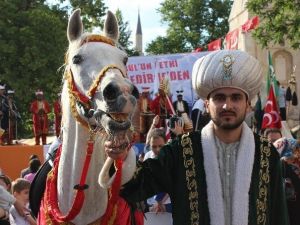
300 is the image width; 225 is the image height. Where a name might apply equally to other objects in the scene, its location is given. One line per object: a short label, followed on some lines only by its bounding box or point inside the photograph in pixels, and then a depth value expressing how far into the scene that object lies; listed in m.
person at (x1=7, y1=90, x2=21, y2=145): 21.59
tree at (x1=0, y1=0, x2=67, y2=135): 33.84
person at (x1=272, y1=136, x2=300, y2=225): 6.01
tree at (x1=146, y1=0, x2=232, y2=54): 55.91
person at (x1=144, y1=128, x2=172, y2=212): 6.94
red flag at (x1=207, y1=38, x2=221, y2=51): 30.81
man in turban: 4.09
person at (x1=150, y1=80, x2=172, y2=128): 19.85
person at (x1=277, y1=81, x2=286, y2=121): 19.62
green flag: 16.12
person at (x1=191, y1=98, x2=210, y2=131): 16.90
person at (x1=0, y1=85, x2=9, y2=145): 21.28
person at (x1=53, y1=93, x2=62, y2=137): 19.59
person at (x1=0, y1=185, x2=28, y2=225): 6.82
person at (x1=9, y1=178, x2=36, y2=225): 8.24
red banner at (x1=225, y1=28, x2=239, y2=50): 31.69
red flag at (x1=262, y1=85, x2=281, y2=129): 13.28
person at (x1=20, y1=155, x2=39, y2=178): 11.86
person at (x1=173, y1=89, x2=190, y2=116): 18.53
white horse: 4.88
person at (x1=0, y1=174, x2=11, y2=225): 7.52
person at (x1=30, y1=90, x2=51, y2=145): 22.22
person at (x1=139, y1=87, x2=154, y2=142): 19.67
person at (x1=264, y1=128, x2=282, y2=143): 9.45
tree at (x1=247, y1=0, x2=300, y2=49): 22.28
